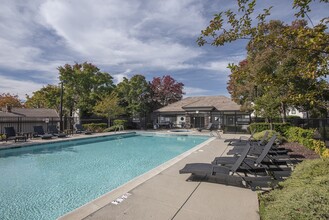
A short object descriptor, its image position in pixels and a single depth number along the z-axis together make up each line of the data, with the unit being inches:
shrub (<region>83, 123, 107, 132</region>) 943.0
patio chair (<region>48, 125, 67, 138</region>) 691.4
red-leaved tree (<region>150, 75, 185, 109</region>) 1610.5
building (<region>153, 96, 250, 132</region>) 1211.9
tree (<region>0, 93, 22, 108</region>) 1664.2
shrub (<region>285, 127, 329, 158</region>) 336.1
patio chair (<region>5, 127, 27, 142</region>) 573.3
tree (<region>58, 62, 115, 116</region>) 1187.3
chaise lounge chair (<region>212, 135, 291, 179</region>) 224.5
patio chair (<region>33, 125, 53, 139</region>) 635.6
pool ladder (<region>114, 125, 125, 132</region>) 1062.7
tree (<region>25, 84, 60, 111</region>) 1327.5
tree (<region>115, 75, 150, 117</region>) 1275.8
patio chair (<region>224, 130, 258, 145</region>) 487.7
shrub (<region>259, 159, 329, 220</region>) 98.7
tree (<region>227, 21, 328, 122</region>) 120.2
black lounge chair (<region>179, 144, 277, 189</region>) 202.4
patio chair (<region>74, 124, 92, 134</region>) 826.1
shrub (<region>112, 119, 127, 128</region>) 1092.1
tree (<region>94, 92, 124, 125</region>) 1043.9
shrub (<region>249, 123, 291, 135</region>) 645.3
